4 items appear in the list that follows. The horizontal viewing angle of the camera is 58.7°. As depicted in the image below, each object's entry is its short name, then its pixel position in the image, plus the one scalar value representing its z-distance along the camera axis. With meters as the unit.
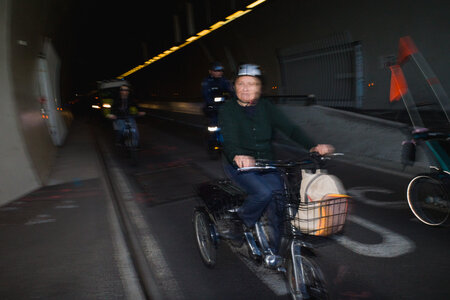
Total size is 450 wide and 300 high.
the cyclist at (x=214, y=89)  9.36
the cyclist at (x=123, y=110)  10.56
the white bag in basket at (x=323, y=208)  2.50
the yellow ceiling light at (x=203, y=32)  17.83
